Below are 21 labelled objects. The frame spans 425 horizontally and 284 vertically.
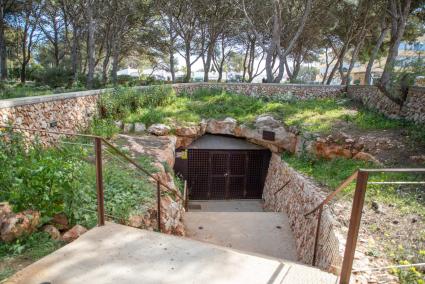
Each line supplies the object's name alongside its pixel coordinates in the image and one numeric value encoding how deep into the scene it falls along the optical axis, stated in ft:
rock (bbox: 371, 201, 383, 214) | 16.56
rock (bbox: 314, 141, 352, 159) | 27.86
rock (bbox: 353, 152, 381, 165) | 24.90
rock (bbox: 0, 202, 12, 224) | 10.11
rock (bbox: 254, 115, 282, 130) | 34.31
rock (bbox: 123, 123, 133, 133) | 31.19
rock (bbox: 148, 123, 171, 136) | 31.22
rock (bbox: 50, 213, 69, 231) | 11.19
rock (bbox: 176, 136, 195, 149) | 33.63
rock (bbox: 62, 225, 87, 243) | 10.34
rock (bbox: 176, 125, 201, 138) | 32.83
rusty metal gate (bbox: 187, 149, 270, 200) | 36.63
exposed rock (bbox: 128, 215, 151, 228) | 13.72
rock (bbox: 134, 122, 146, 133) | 31.36
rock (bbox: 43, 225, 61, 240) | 10.39
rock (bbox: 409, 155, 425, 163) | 23.26
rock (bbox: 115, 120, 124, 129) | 30.96
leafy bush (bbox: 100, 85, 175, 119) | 31.67
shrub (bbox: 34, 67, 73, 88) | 44.20
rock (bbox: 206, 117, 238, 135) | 35.63
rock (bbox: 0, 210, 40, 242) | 9.84
